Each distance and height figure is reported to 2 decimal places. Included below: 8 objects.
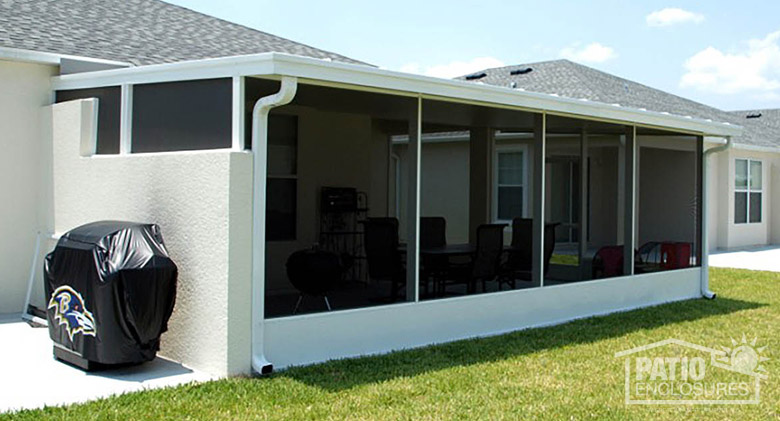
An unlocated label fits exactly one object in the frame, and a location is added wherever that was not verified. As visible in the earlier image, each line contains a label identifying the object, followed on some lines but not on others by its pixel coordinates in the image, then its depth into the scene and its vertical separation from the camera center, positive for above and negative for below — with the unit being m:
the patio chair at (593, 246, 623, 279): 12.02 -0.76
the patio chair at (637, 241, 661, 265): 13.25 -0.62
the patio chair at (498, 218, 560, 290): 10.61 -0.55
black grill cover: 6.08 -0.68
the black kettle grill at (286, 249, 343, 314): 7.98 -0.63
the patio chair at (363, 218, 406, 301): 9.33 -0.50
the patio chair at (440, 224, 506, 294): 9.46 -0.61
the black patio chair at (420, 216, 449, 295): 9.77 -0.44
